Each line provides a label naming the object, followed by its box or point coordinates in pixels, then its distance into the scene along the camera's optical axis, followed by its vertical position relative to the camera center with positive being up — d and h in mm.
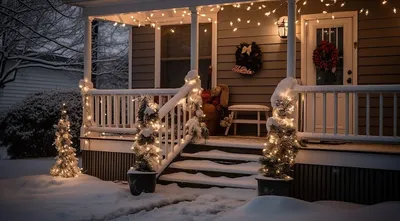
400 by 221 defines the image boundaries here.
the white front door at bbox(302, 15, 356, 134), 9008 +695
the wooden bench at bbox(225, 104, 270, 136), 9430 -130
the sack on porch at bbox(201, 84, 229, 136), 9711 -58
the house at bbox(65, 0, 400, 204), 7066 +432
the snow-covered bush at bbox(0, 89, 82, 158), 13086 -546
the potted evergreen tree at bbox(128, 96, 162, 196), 7305 -716
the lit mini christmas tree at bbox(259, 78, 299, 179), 6703 -515
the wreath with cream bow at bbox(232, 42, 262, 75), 9820 +877
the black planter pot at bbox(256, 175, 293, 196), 6578 -1084
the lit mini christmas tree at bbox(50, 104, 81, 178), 8611 -902
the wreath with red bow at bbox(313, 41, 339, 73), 9039 +848
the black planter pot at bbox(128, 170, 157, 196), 7293 -1147
